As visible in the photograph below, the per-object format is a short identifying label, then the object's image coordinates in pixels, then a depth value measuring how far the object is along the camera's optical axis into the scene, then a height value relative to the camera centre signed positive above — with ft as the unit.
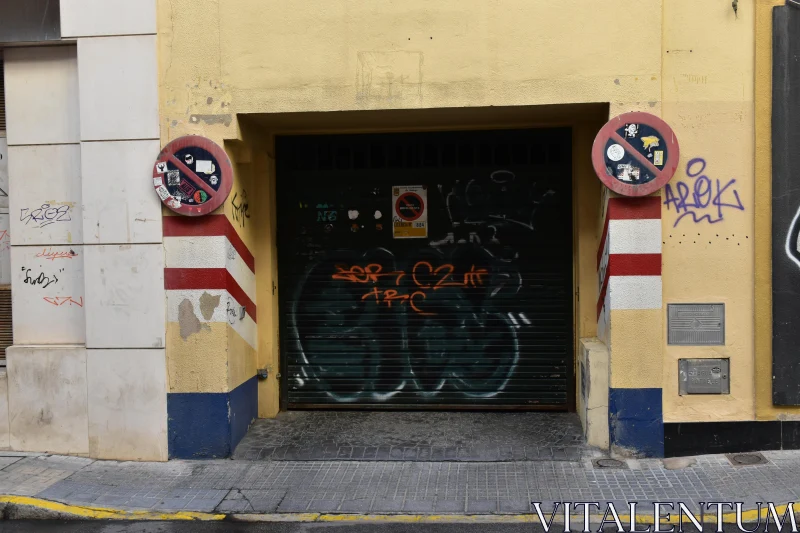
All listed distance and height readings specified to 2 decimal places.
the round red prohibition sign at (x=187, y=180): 22.52 +1.85
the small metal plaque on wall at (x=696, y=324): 21.88 -2.63
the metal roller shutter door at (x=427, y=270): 25.80 -1.11
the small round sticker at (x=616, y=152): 21.54 +2.41
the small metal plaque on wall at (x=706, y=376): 21.89 -4.15
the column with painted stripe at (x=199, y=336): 22.82 -2.91
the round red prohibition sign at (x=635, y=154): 21.34 +2.34
